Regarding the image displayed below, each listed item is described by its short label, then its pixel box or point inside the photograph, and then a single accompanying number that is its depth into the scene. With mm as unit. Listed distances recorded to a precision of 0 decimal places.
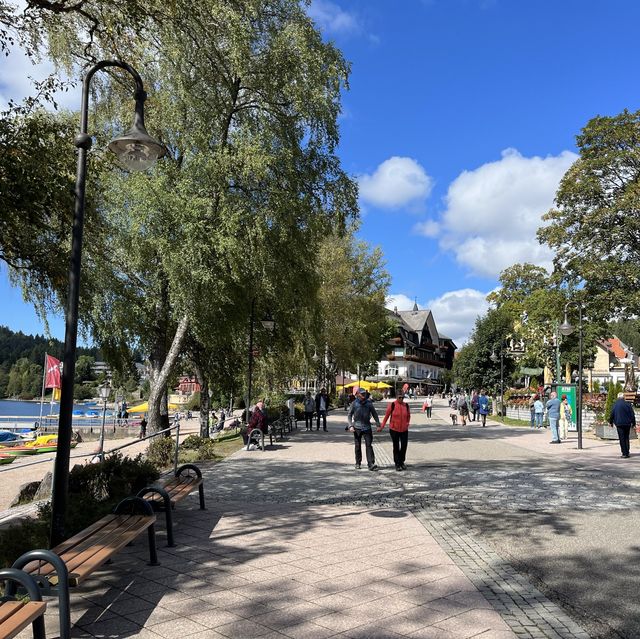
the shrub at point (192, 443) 17455
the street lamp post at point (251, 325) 20141
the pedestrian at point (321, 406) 25969
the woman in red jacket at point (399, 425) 12922
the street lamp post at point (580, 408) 17812
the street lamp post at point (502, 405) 37800
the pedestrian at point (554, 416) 20875
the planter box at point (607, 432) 22141
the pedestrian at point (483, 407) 30641
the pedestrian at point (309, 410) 26172
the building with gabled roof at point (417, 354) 108125
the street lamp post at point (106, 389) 25469
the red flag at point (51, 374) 35625
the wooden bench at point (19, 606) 3215
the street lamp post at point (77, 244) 5414
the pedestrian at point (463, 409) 30359
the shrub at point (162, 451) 13914
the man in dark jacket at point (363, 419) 12922
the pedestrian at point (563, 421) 21500
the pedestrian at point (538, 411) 28672
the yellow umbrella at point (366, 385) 55700
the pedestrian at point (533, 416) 29625
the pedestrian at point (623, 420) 16078
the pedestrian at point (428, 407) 40184
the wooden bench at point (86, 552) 3904
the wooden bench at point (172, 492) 6664
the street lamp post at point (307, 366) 25675
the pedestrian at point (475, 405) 33788
